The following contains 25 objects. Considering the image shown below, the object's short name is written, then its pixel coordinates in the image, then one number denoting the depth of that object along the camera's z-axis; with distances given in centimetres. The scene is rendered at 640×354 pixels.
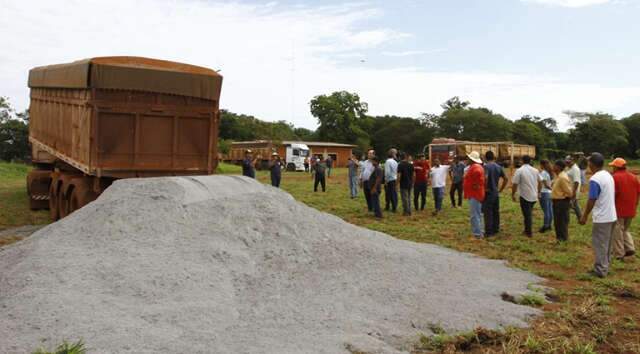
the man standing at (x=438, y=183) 1536
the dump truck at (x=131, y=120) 1052
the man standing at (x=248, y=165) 1620
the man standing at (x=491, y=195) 1143
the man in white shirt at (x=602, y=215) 796
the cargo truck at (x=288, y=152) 4519
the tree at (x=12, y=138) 4638
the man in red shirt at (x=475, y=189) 1110
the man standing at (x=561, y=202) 1064
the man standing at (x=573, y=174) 1241
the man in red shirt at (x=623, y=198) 895
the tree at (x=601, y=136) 6444
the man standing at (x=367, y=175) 1526
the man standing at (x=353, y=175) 1959
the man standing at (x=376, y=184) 1428
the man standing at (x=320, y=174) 2236
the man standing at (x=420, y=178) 1577
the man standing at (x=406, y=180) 1488
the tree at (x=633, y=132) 6856
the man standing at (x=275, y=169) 1809
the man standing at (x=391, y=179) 1484
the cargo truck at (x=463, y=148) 3222
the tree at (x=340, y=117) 7638
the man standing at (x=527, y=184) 1119
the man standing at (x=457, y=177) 1630
